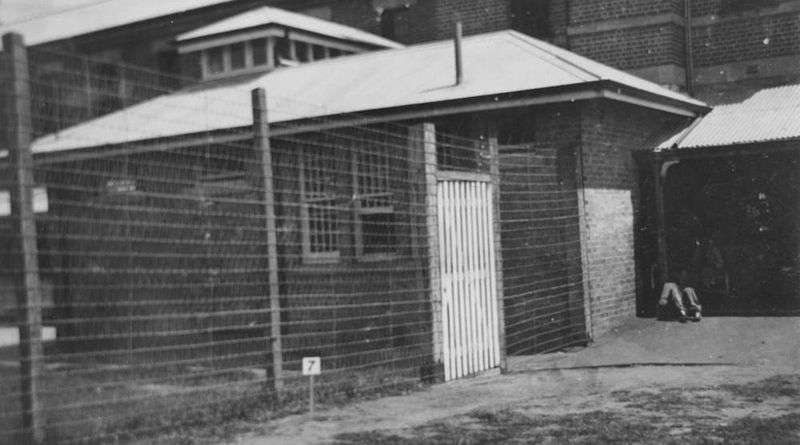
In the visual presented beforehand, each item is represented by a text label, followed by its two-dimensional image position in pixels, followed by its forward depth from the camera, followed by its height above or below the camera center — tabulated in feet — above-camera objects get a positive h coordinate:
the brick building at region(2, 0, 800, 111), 59.72 +11.98
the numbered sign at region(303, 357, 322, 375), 24.72 -3.90
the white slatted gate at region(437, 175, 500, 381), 31.40 -2.26
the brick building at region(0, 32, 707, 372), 39.99 +0.97
